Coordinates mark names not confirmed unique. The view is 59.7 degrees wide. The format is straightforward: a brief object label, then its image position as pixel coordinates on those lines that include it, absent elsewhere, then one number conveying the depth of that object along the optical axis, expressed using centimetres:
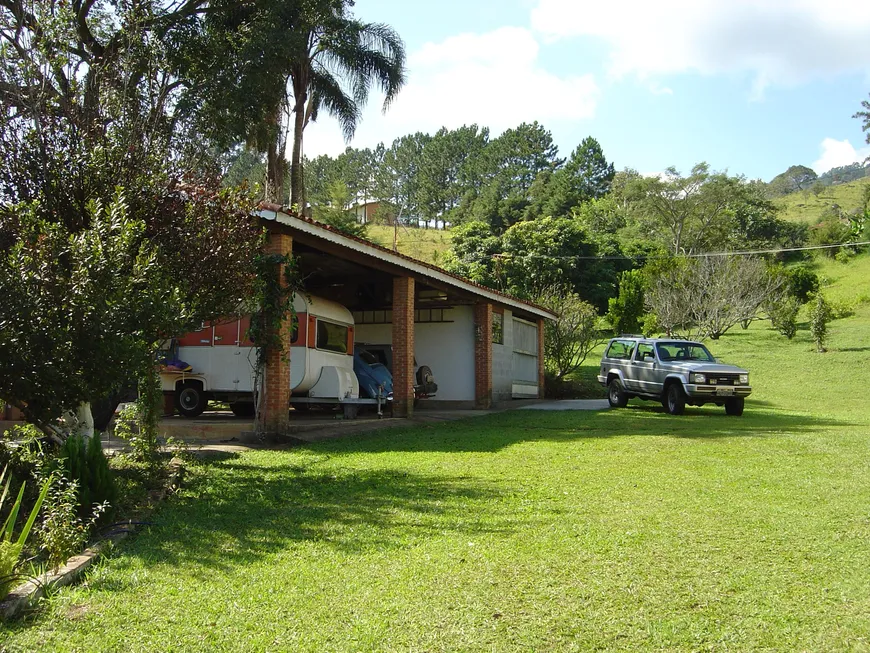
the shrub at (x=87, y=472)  612
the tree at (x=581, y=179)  6838
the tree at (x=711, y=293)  3588
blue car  1733
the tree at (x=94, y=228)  617
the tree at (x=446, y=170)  8056
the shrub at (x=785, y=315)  3541
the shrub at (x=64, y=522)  491
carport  1652
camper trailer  1404
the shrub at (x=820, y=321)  3150
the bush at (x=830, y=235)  6045
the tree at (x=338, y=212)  4569
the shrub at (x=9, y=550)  421
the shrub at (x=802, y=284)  4244
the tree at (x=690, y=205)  5741
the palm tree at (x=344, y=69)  2641
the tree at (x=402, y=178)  8294
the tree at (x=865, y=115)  4969
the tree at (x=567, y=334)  2748
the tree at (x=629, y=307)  4034
